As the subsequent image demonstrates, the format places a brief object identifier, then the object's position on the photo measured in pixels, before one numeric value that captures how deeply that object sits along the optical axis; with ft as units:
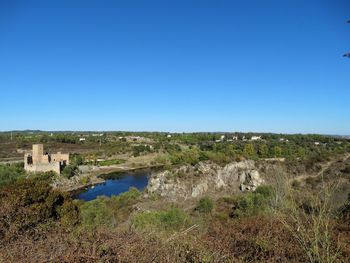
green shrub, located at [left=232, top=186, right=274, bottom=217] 64.08
